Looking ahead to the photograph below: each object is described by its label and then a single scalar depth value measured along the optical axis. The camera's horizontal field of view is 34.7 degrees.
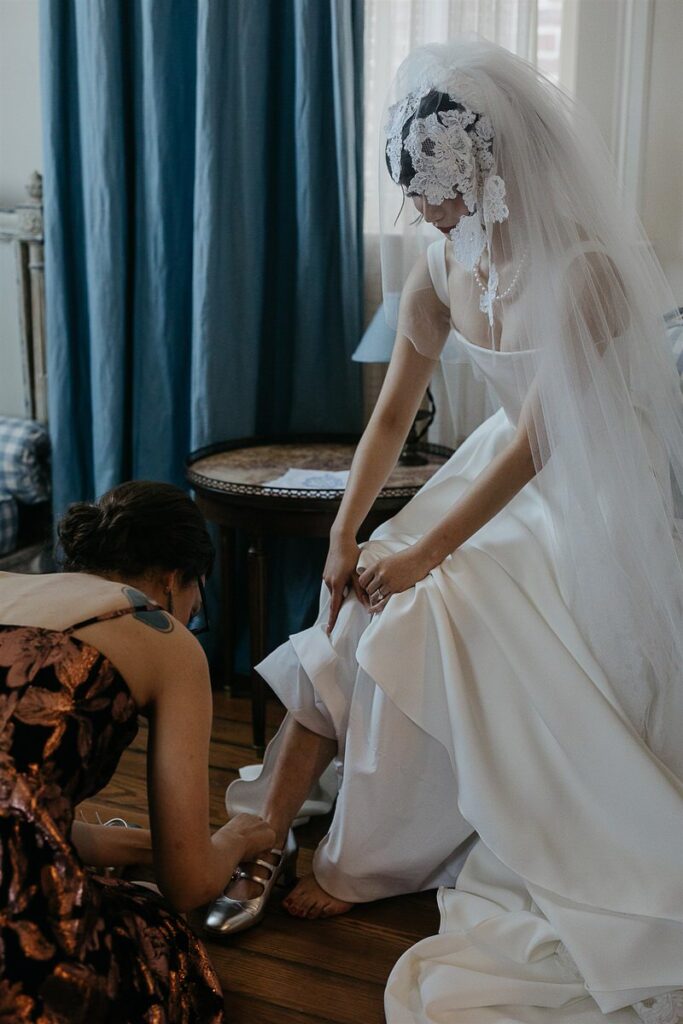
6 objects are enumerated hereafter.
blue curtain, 2.63
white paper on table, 2.32
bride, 1.66
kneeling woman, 1.20
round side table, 2.28
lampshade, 2.46
